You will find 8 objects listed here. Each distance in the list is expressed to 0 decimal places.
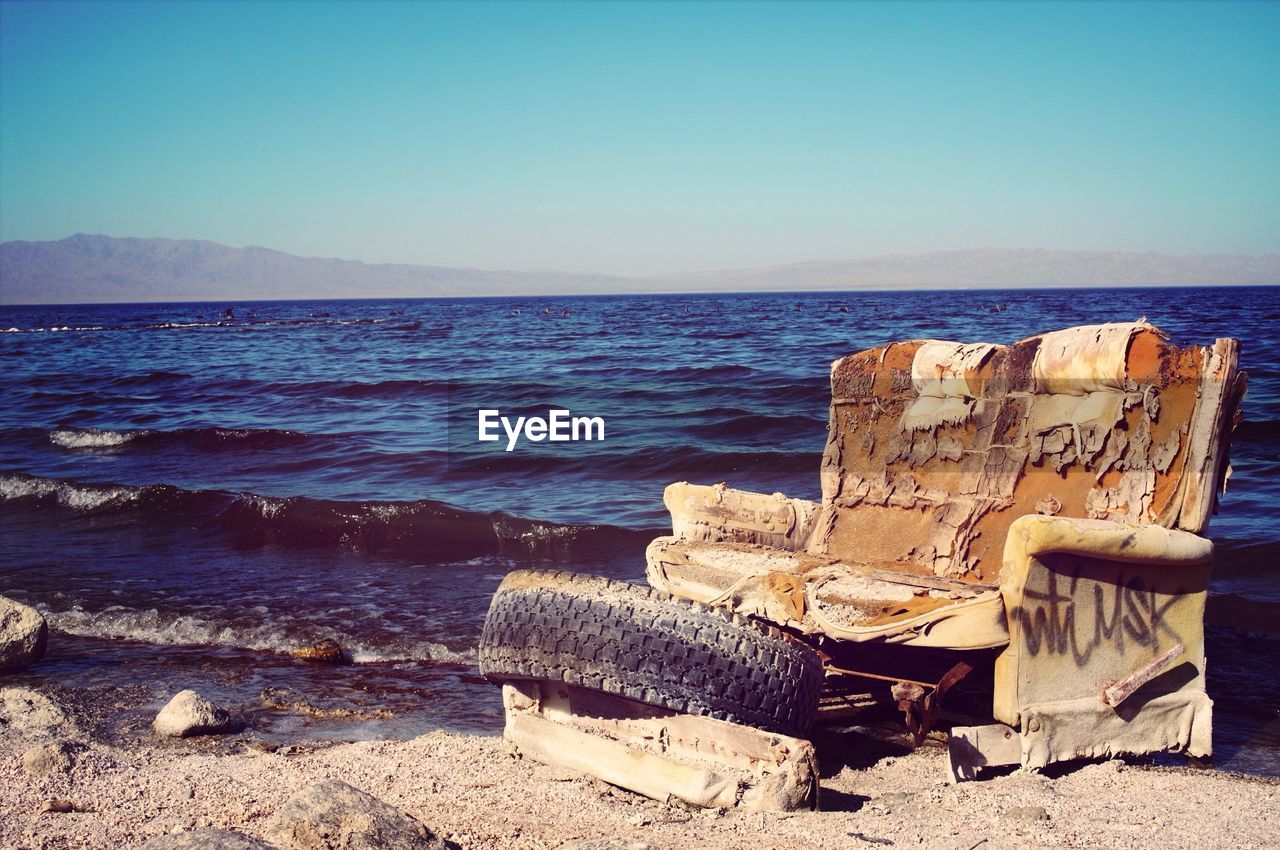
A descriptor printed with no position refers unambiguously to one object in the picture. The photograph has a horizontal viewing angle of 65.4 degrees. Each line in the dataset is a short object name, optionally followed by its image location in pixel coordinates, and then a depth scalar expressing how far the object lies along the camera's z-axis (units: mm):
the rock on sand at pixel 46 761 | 3721
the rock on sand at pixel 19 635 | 5488
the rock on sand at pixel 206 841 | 2582
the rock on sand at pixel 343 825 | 2834
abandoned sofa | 3420
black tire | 3369
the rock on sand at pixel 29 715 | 4308
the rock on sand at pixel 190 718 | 4449
